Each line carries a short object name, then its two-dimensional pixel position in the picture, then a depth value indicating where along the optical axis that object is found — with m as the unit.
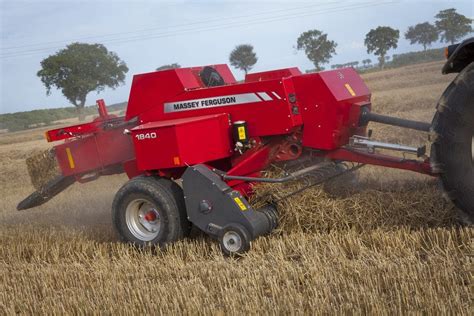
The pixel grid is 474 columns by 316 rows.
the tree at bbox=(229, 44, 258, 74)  56.94
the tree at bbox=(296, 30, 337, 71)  51.78
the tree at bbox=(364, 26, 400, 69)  49.47
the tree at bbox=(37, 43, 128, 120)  45.94
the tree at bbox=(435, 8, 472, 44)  41.91
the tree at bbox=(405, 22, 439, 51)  58.50
